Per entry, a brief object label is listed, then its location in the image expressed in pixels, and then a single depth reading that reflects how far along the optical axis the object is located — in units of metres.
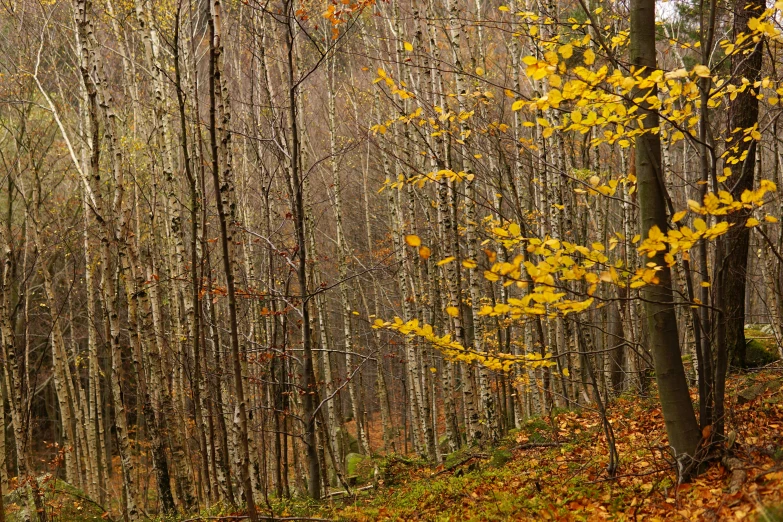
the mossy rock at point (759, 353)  7.48
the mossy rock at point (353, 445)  18.41
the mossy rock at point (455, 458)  6.28
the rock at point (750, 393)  4.85
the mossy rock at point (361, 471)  9.45
